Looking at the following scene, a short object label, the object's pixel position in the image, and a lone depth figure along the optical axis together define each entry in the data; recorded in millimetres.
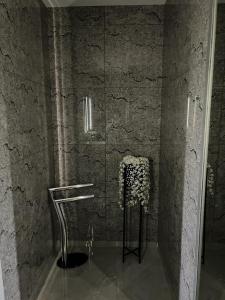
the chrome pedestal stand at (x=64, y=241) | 2301
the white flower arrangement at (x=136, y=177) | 2293
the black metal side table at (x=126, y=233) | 2414
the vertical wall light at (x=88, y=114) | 2486
